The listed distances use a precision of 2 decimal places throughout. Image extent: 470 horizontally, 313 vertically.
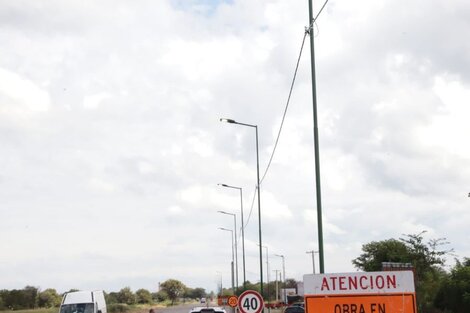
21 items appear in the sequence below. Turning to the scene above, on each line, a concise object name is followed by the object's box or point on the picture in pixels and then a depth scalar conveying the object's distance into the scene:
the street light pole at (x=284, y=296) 97.03
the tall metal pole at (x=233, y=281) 81.60
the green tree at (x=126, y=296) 177.12
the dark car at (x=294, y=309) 46.75
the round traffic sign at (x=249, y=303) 15.67
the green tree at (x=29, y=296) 131.38
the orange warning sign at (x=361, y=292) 10.59
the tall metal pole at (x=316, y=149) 15.36
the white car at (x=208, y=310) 23.34
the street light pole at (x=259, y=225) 41.24
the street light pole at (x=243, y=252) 57.10
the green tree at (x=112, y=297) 157.69
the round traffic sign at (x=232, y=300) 36.38
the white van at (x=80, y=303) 34.59
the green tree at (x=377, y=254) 88.21
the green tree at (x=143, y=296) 186.12
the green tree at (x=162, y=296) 193.10
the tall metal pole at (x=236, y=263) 73.42
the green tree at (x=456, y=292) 44.03
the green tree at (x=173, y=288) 192.62
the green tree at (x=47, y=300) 137.48
